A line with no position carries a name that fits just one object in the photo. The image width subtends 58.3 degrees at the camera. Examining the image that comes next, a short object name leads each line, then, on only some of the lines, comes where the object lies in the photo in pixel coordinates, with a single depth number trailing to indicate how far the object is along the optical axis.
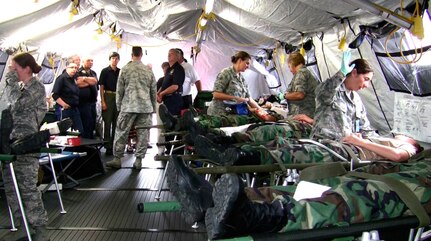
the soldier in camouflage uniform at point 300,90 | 3.95
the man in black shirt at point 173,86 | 5.57
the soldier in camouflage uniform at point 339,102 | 2.97
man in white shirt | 6.39
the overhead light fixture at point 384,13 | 2.51
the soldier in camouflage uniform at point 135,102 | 5.14
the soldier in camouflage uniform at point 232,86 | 4.49
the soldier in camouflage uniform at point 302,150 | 2.42
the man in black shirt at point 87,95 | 6.02
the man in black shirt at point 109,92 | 6.24
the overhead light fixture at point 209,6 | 5.17
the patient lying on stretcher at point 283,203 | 1.29
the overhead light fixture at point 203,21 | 6.14
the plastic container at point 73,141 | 4.26
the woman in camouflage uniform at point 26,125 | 2.85
